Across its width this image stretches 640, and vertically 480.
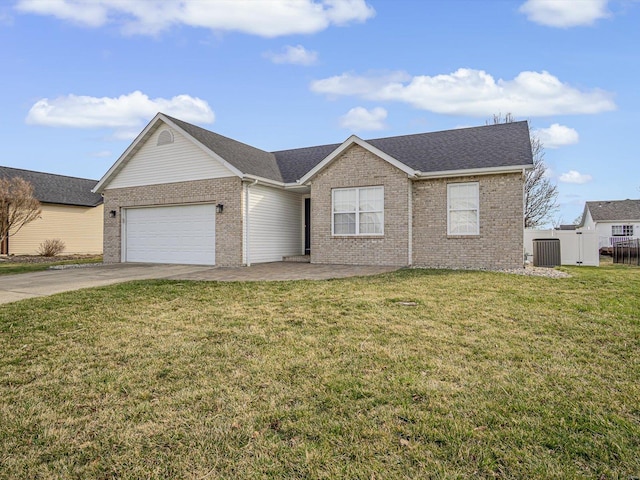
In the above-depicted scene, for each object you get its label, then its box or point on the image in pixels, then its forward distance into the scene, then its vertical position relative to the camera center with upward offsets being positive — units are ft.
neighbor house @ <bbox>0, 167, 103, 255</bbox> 78.12 +5.62
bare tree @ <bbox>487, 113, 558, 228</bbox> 90.99 +11.75
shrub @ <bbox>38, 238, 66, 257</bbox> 76.50 -1.16
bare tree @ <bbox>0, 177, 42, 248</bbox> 68.39 +7.03
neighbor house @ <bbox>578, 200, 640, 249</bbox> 121.19 +7.64
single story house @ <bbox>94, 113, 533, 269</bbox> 43.60 +5.21
